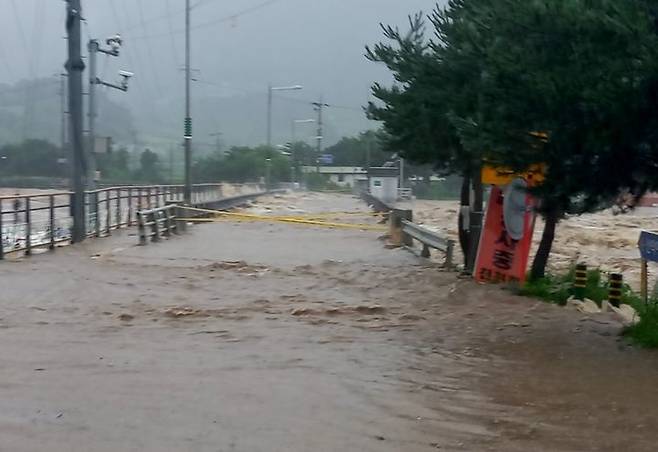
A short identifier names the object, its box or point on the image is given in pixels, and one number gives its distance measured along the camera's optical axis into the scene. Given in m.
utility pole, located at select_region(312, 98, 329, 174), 96.24
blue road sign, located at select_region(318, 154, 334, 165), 120.25
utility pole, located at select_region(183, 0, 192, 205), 40.42
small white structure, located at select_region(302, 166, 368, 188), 127.44
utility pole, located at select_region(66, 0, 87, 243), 23.98
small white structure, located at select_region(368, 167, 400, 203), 68.75
